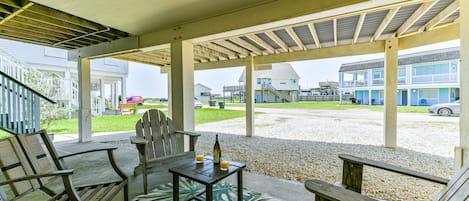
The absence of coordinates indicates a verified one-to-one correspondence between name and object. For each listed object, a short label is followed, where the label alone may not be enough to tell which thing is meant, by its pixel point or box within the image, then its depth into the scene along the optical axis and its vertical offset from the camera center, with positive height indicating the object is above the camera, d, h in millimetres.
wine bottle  2049 -603
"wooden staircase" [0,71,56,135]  3648 -148
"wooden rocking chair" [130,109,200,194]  2240 -577
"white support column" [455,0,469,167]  1604 +68
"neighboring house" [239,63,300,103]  21408 +1509
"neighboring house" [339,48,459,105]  10953 +1329
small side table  1639 -692
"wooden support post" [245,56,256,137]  5773 +66
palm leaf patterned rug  2195 -1130
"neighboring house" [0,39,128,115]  7672 +1367
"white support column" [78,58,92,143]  4930 -2
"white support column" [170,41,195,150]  3176 +221
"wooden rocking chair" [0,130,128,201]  1322 -552
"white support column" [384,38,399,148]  4184 +168
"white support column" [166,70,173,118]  6582 -50
